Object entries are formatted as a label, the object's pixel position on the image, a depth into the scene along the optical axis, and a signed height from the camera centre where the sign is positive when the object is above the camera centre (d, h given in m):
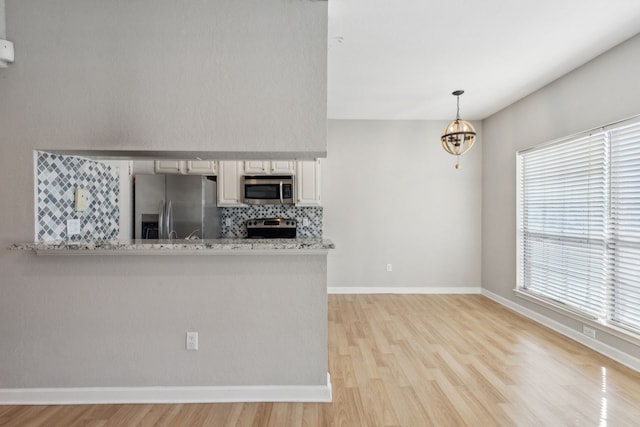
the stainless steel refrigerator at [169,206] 3.85 +0.05
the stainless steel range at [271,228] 4.68 -0.25
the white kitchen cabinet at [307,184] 4.64 +0.38
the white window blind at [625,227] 2.70 -0.13
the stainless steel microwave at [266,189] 4.53 +0.30
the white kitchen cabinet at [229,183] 4.55 +0.38
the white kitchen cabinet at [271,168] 4.58 +0.59
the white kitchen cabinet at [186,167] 4.39 +0.58
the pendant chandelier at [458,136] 3.71 +0.85
